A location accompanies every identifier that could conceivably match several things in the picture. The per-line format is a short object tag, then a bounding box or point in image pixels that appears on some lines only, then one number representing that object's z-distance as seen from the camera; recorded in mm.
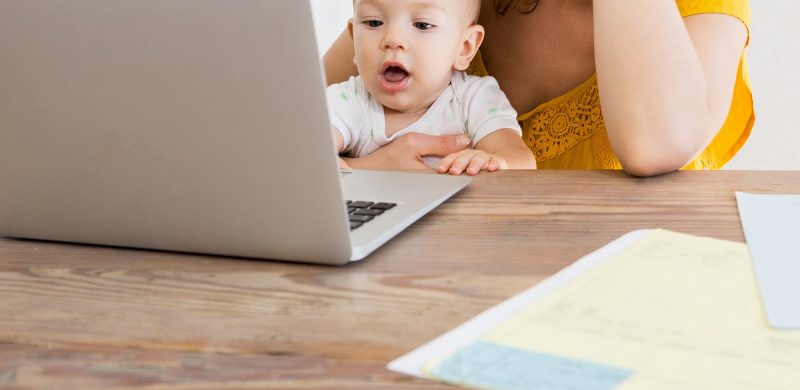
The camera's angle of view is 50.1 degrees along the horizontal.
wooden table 496
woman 1100
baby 1331
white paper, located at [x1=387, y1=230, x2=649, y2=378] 484
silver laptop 608
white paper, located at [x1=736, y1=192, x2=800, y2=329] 557
